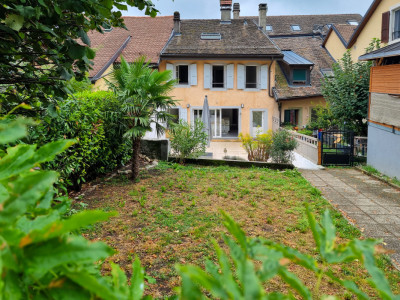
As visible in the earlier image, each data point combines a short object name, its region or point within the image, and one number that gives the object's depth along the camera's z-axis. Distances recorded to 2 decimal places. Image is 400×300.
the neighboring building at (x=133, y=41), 22.41
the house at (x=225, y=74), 22.78
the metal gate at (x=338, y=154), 14.37
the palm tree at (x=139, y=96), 9.49
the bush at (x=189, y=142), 13.31
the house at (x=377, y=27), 15.37
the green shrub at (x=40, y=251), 0.58
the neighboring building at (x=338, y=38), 25.14
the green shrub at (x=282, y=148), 13.92
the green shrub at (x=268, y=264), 0.57
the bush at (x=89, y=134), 6.77
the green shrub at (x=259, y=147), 14.67
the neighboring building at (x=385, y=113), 11.67
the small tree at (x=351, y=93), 15.62
